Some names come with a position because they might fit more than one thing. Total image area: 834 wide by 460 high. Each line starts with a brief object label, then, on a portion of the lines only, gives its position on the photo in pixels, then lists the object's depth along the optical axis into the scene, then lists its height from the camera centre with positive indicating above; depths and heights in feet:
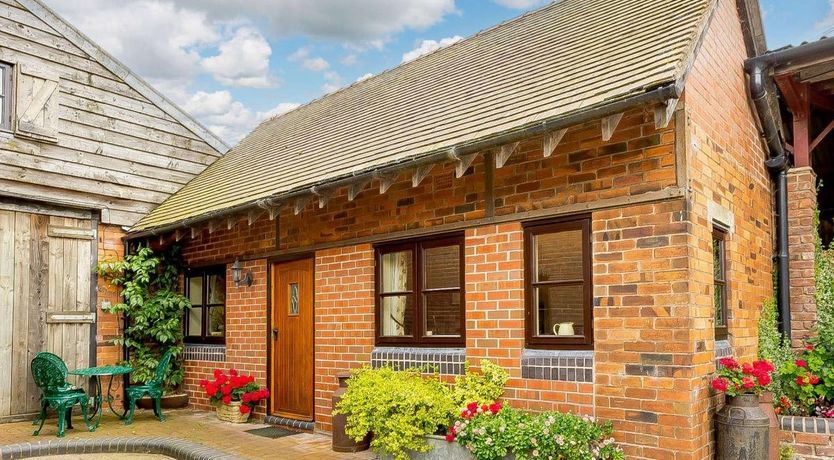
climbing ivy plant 33.65 -1.55
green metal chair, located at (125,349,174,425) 29.30 -4.74
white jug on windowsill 19.90 -1.45
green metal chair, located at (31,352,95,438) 26.37 -4.23
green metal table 27.78 -4.35
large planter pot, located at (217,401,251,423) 29.96 -5.88
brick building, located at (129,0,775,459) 17.80 +1.70
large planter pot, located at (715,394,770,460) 17.89 -4.02
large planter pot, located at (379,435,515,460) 19.27 -4.88
